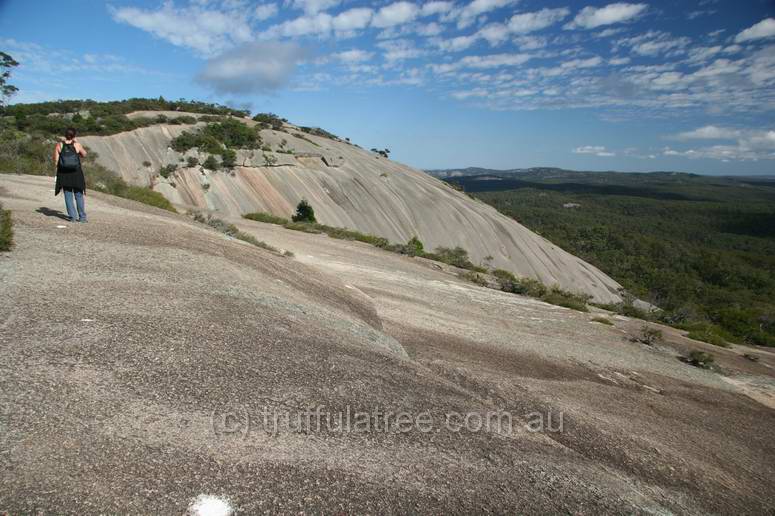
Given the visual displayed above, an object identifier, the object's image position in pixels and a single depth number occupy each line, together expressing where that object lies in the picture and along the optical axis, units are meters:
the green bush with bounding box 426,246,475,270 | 23.31
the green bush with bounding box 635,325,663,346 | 12.55
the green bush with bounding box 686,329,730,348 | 14.77
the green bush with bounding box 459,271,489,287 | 18.52
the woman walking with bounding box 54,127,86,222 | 9.24
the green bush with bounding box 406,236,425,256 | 22.08
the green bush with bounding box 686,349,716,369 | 11.38
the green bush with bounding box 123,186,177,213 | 17.50
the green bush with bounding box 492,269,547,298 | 17.25
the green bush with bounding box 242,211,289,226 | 26.30
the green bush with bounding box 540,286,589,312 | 15.82
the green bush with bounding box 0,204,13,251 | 7.34
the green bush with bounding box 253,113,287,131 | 50.31
